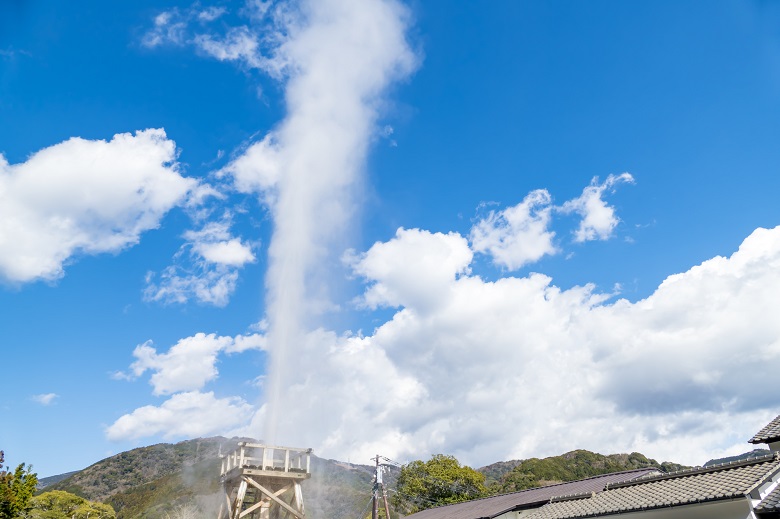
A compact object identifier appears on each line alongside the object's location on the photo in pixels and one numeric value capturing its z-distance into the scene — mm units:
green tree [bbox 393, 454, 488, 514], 46906
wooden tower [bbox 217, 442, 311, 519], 22094
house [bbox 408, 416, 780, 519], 16672
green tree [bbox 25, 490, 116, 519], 38231
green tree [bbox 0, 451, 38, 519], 21469
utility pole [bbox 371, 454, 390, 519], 31906
